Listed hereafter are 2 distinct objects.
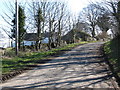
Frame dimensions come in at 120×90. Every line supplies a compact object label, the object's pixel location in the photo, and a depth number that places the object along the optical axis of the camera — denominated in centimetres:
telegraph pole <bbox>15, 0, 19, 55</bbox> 1254
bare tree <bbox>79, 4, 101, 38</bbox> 5234
